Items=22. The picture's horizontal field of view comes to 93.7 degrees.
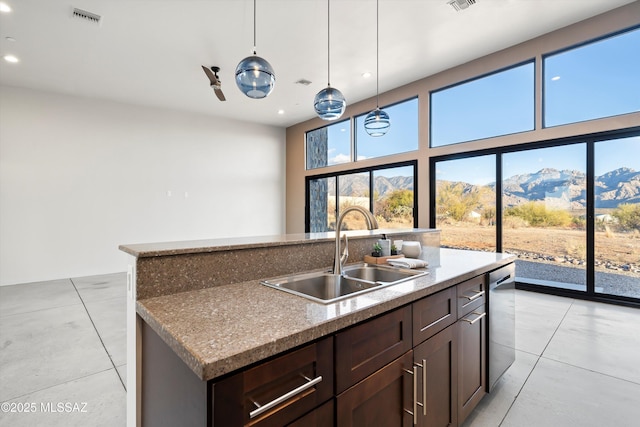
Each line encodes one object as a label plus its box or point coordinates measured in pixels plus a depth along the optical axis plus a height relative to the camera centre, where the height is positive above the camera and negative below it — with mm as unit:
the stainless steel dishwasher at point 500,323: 1820 -722
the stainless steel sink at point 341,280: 1451 -364
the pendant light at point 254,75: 2402 +1104
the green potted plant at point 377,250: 2012 -266
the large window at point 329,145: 6777 +1586
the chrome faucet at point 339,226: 1538 -75
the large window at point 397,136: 5543 +1490
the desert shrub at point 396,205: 5676 +116
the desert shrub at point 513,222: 4371 -162
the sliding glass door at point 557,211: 3621 +3
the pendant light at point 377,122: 3133 +938
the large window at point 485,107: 4309 +1632
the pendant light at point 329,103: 2729 +998
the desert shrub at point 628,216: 3545 -57
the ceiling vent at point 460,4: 3227 +2263
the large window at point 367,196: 5711 +337
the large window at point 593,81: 3576 +1660
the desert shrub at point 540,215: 4057 -52
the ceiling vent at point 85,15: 3275 +2184
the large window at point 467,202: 4688 +150
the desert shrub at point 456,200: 4889 +182
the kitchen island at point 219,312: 751 -341
